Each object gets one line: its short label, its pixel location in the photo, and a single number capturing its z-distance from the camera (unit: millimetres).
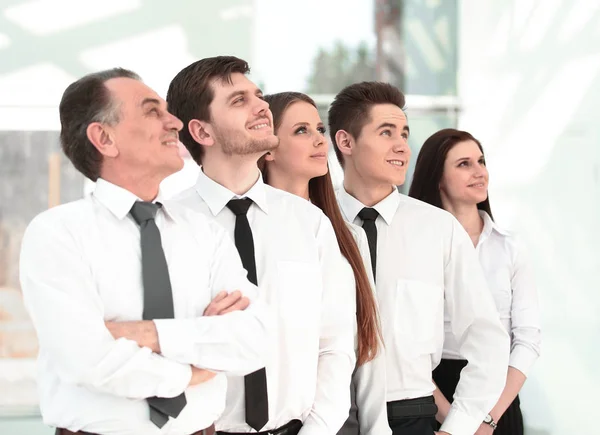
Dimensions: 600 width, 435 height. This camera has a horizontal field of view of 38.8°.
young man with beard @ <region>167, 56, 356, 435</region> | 2506
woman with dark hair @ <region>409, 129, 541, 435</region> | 3557
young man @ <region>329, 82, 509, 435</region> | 2986
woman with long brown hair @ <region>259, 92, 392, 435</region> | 2838
